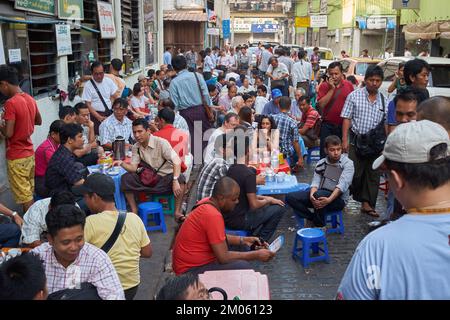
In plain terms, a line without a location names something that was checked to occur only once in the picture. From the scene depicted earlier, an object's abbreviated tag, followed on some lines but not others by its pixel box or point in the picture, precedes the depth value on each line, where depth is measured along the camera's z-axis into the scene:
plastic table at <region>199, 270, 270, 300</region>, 3.38
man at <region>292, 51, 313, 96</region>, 13.81
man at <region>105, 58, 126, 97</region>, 9.28
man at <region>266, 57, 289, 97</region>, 12.78
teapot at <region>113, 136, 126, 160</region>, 6.79
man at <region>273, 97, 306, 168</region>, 7.98
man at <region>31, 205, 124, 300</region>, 3.12
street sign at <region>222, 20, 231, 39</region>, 40.03
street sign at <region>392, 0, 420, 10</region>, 21.98
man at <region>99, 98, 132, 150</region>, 7.53
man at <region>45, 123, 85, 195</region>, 5.39
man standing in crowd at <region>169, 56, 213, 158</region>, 8.12
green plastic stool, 6.63
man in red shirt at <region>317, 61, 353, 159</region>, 7.40
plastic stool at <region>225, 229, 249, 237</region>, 5.06
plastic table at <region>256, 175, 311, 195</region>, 5.86
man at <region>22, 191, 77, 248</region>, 4.27
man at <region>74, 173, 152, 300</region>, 3.60
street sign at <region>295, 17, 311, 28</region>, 41.03
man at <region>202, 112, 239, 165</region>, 6.69
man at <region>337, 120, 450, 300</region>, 1.80
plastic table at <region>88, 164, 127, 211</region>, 6.21
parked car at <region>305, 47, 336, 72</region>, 26.21
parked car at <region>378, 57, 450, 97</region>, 10.16
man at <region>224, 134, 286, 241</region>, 5.13
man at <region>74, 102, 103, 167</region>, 7.11
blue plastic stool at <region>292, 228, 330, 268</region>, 5.20
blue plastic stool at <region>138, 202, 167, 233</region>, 6.20
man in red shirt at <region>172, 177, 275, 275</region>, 3.95
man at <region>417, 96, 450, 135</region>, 3.55
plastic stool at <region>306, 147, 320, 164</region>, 9.38
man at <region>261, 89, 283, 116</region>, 8.89
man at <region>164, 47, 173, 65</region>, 19.32
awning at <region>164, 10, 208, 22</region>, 25.59
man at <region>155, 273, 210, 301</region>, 2.55
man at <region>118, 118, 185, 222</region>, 6.22
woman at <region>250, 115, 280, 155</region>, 7.09
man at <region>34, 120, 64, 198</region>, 5.88
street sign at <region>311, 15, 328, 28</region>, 38.50
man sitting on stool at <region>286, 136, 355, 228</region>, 5.88
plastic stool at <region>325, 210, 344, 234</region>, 6.10
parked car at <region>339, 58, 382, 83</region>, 16.08
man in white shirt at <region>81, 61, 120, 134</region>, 8.54
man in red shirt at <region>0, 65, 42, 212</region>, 5.79
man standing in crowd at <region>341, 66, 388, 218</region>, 6.32
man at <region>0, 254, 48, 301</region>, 2.37
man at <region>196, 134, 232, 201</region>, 5.32
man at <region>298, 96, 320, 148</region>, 8.95
